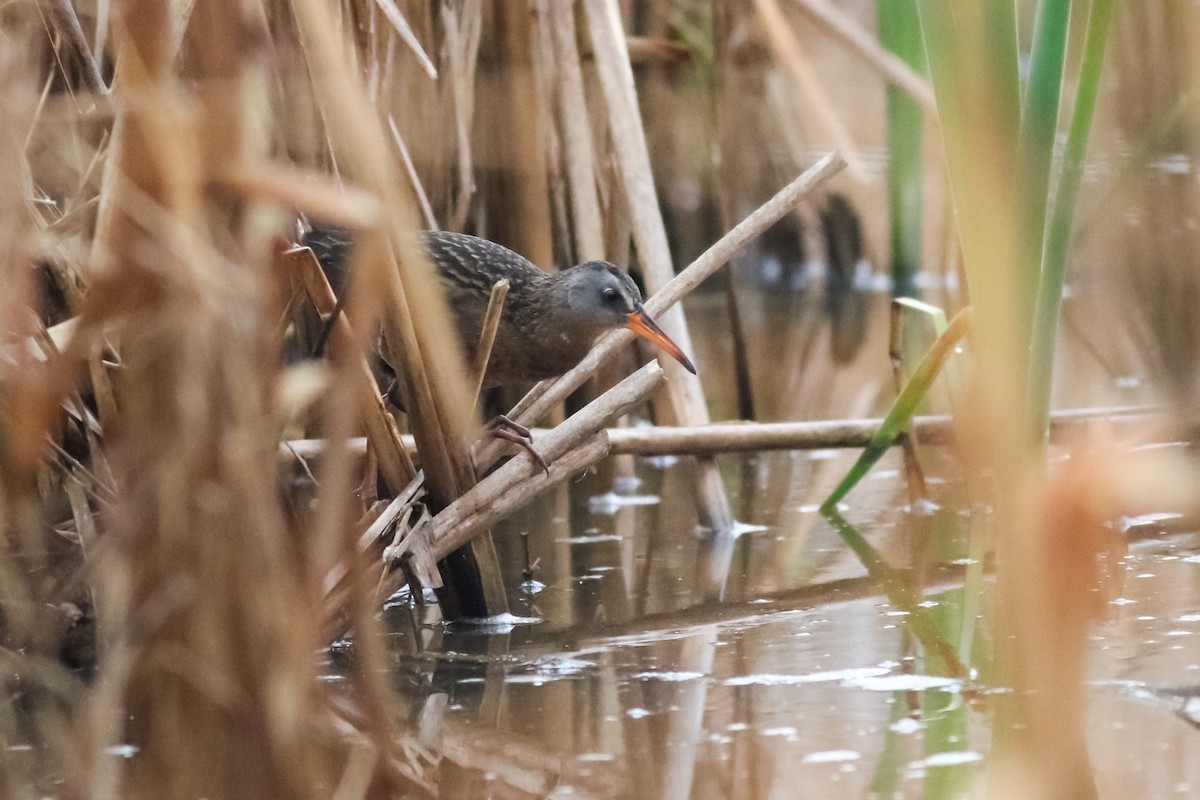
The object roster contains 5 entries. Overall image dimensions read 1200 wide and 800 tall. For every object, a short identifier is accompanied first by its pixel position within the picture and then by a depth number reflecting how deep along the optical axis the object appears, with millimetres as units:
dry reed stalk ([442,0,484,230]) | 6750
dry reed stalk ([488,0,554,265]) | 7258
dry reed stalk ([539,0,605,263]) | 6984
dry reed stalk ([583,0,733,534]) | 6906
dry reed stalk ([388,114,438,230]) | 5895
